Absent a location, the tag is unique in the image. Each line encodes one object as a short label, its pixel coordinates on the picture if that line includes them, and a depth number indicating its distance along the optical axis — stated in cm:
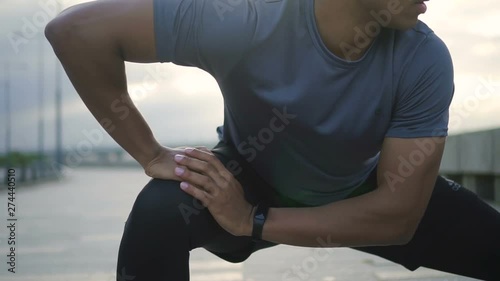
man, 200
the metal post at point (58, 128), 2699
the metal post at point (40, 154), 2498
